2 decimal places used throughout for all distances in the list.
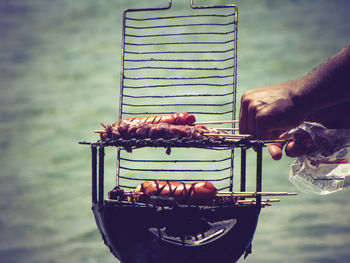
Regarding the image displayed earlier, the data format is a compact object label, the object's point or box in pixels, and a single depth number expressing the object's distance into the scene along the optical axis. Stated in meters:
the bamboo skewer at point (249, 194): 5.76
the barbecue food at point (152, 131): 6.16
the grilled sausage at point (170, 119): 6.60
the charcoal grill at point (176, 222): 5.85
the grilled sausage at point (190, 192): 6.09
